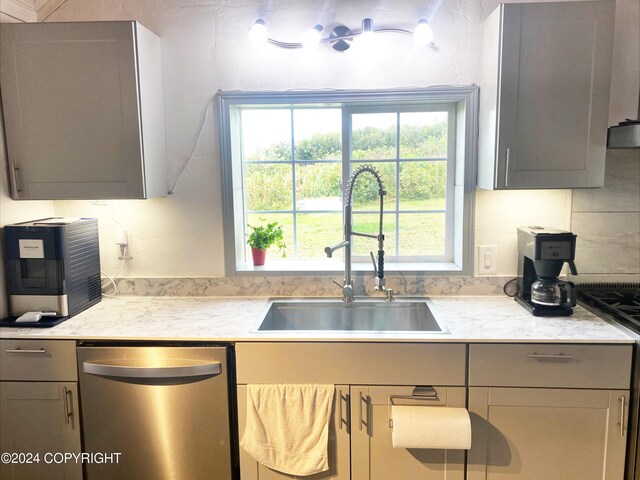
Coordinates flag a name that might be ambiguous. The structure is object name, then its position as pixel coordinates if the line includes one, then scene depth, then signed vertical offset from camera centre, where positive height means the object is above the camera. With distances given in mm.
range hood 1879 +216
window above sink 2400 +54
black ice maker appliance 2008 -309
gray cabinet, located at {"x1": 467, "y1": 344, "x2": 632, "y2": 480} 1782 -829
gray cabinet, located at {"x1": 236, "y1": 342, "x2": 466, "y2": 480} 1825 -733
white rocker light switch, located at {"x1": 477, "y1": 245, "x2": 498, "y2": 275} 2332 -335
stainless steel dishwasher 1855 -843
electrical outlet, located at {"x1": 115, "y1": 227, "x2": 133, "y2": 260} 2389 -243
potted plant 2449 -239
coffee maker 1994 -336
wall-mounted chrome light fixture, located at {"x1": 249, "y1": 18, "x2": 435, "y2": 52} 2090 +695
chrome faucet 2172 -271
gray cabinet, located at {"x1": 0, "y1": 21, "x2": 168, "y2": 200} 1998 +359
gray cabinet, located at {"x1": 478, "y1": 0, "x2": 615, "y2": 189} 1902 +386
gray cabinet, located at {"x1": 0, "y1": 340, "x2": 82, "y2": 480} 1908 -855
